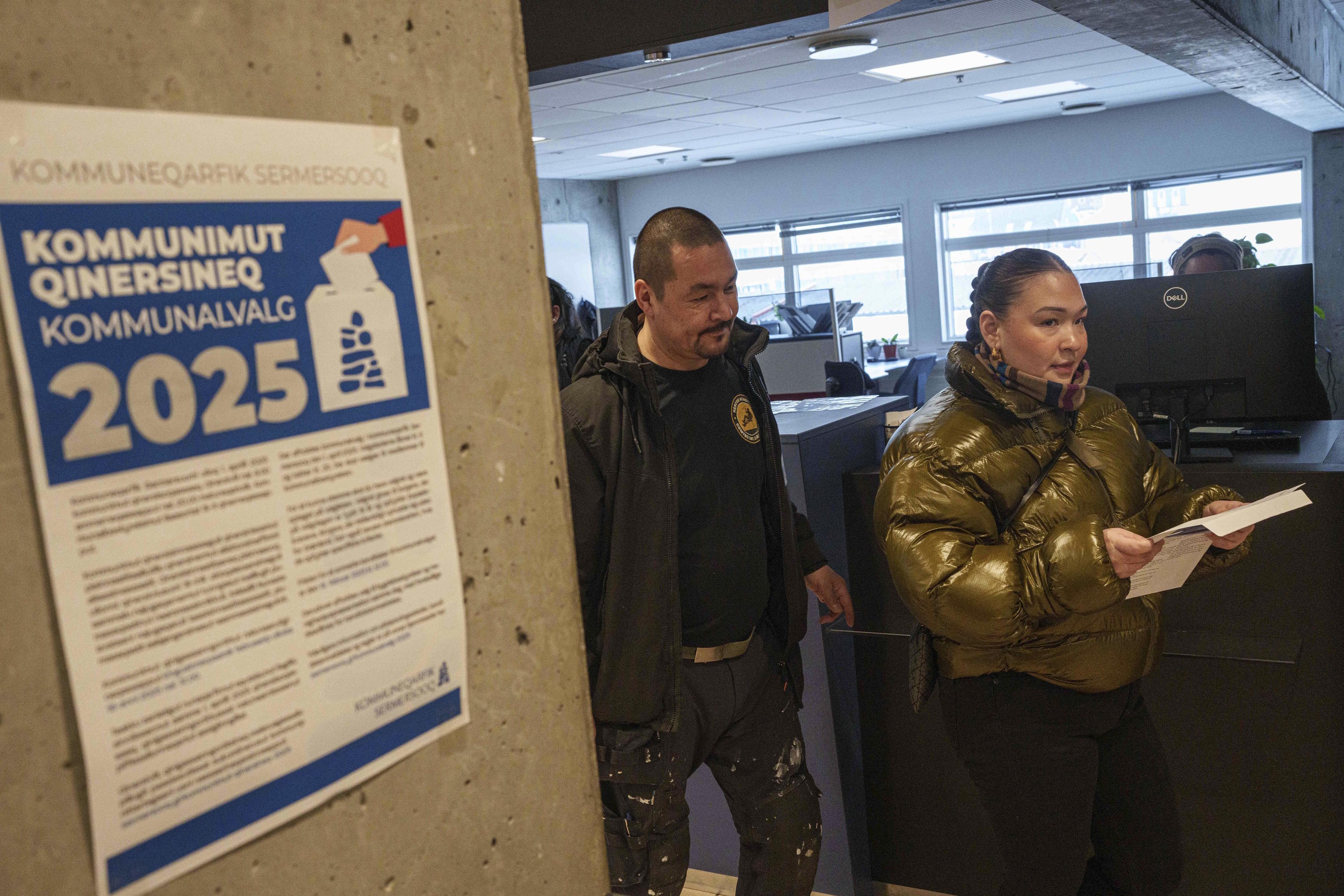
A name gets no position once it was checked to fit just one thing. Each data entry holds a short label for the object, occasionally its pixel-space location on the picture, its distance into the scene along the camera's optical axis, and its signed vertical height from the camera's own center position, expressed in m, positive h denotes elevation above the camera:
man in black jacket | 1.84 -0.46
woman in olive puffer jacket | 1.70 -0.46
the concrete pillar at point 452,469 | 0.47 -0.07
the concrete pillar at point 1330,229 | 7.63 +0.26
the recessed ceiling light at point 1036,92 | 7.19 +1.44
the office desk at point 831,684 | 2.42 -0.91
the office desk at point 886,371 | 8.09 -0.53
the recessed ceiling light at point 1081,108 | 8.35 +1.48
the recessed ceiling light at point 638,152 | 9.00 +1.59
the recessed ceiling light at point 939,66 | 5.83 +1.38
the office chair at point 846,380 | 6.06 -0.41
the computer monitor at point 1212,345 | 2.47 -0.17
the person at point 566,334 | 2.84 +0.01
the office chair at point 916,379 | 7.02 -0.53
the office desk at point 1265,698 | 2.09 -0.90
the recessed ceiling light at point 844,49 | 4.98 +1.30
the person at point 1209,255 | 3.77 +0.07
